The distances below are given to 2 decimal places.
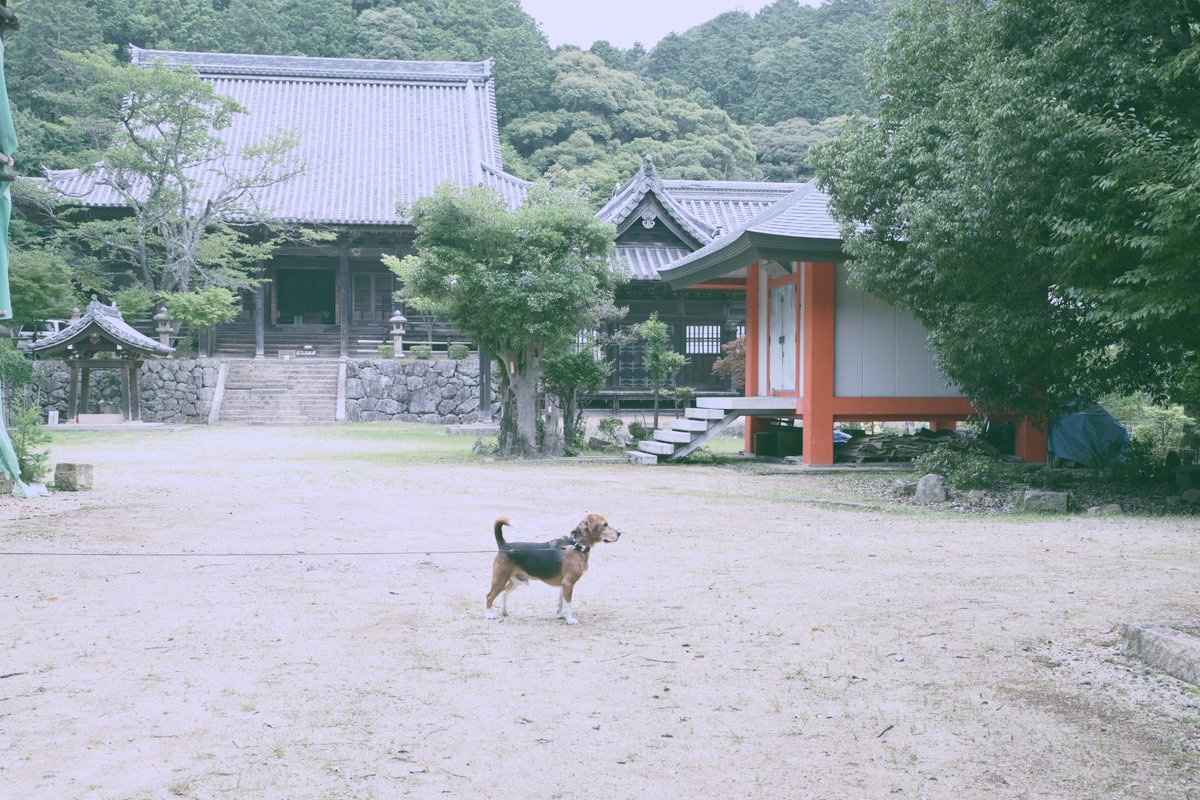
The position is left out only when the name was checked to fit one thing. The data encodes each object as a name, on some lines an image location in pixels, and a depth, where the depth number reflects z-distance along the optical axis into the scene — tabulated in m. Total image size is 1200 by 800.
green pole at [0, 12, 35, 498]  10.93
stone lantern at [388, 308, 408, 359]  27.66
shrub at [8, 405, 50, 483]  11.65
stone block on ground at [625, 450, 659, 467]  16.28
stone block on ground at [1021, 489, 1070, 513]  10.52
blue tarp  15.24
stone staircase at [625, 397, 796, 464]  16.31
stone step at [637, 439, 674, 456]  16.31
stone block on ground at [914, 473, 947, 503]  11.27
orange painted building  15.62
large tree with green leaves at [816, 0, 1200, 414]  8.29
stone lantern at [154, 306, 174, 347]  25.90
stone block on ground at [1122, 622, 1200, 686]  4.40
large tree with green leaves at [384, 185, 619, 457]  15.61
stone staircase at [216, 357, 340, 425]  25.62
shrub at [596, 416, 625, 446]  19.56
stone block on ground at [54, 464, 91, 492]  11.45
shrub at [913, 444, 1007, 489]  11.58
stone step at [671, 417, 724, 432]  16.30
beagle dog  5.32
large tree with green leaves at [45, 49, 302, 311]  25.16
